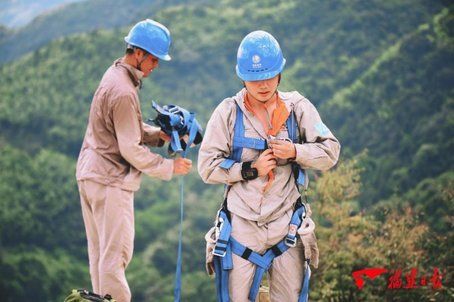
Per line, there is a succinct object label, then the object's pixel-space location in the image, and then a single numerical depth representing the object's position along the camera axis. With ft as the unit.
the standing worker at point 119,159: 28.89
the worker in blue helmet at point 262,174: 23.95
